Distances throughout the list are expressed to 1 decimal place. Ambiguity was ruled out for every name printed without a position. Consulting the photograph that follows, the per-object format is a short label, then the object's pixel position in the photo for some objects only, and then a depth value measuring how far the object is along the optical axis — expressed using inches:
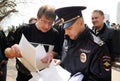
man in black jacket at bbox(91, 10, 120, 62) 116.0
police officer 58.2
